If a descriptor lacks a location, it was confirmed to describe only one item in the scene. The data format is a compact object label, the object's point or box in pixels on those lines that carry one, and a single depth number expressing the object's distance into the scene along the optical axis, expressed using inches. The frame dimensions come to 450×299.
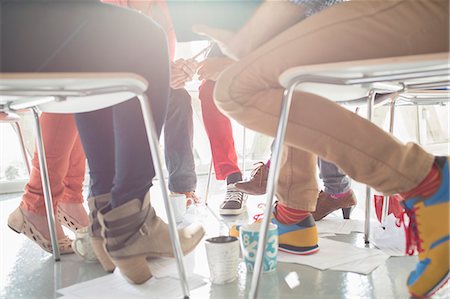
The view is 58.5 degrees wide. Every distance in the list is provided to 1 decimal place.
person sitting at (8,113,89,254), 48.3
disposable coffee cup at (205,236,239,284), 36.7
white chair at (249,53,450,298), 25.5
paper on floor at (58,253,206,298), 35.8
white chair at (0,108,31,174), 64.7
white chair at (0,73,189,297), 27.2
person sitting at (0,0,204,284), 30.0
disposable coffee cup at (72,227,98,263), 44.9
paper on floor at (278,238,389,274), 40.7
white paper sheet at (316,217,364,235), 54.7
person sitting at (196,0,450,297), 27.5
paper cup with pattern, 38.9
